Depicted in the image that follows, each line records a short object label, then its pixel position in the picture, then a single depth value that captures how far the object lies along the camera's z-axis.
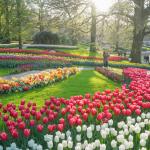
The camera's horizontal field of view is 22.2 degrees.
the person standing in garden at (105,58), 23.72
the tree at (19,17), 39.57
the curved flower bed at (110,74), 17.74
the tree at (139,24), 30.10
